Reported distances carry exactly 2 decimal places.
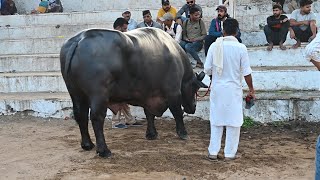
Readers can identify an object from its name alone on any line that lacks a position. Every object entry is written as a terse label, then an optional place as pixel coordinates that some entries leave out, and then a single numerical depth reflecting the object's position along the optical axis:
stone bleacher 7.94
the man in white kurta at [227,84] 5.85
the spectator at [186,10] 11.23
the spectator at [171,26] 10.31
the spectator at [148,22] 10.41
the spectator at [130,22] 10.84
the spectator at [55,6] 14.96
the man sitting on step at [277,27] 9.77
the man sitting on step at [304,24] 9.85
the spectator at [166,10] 11.73
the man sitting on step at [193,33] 10.05
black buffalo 6.00
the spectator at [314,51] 4.18
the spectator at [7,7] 15.29
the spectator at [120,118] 8.30
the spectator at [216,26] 9.80
